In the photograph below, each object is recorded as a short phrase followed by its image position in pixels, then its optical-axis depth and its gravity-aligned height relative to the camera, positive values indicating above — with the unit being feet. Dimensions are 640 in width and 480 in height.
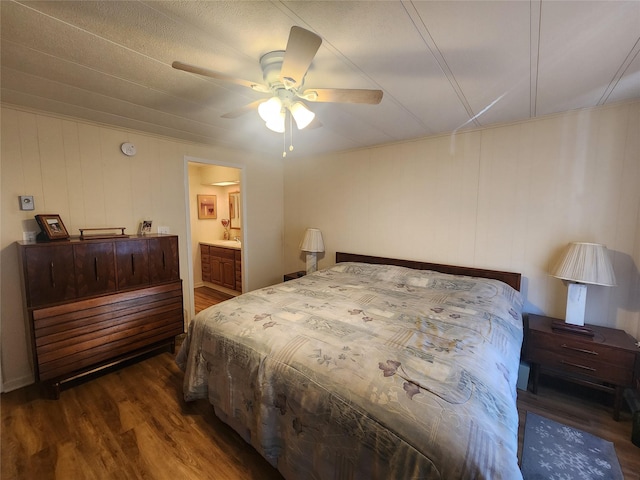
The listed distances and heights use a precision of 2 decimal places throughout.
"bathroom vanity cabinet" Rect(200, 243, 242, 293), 14.42 -2.98
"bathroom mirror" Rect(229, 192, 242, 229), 17.44 +0.35
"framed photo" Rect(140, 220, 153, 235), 9.43 -0.44
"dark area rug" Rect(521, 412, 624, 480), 5.04 -4.92
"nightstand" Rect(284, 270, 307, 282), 13.17 -3.05
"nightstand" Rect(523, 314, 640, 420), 6.14 -3.48
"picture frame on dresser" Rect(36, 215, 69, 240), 7.12 -0.36
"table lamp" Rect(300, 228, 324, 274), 12.40 -1.26
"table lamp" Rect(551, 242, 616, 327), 6.40 -1.39
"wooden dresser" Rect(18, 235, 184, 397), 6.59 -2.51
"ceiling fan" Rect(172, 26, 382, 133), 3.77 +2.35
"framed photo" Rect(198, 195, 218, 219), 16.90 +0.53
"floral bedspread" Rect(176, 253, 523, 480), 3.14 -2.51
